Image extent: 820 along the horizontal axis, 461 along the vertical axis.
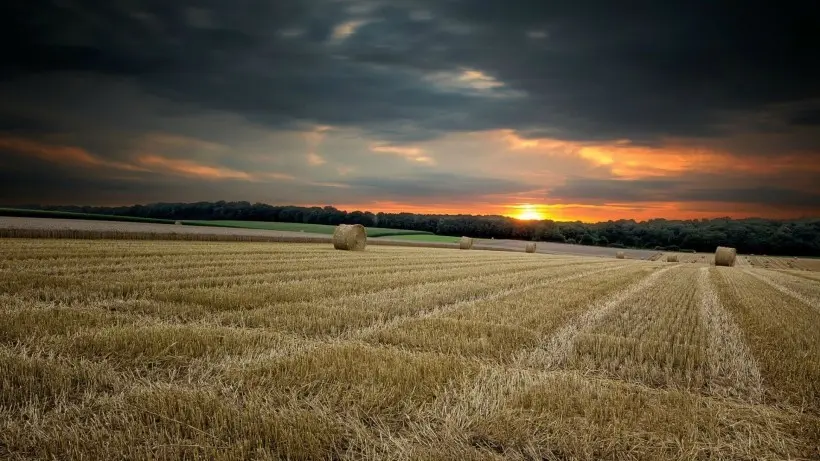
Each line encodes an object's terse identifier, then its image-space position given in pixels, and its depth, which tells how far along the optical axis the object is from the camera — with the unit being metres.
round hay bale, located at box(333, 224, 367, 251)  29.70
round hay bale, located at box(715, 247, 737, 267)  41.22
